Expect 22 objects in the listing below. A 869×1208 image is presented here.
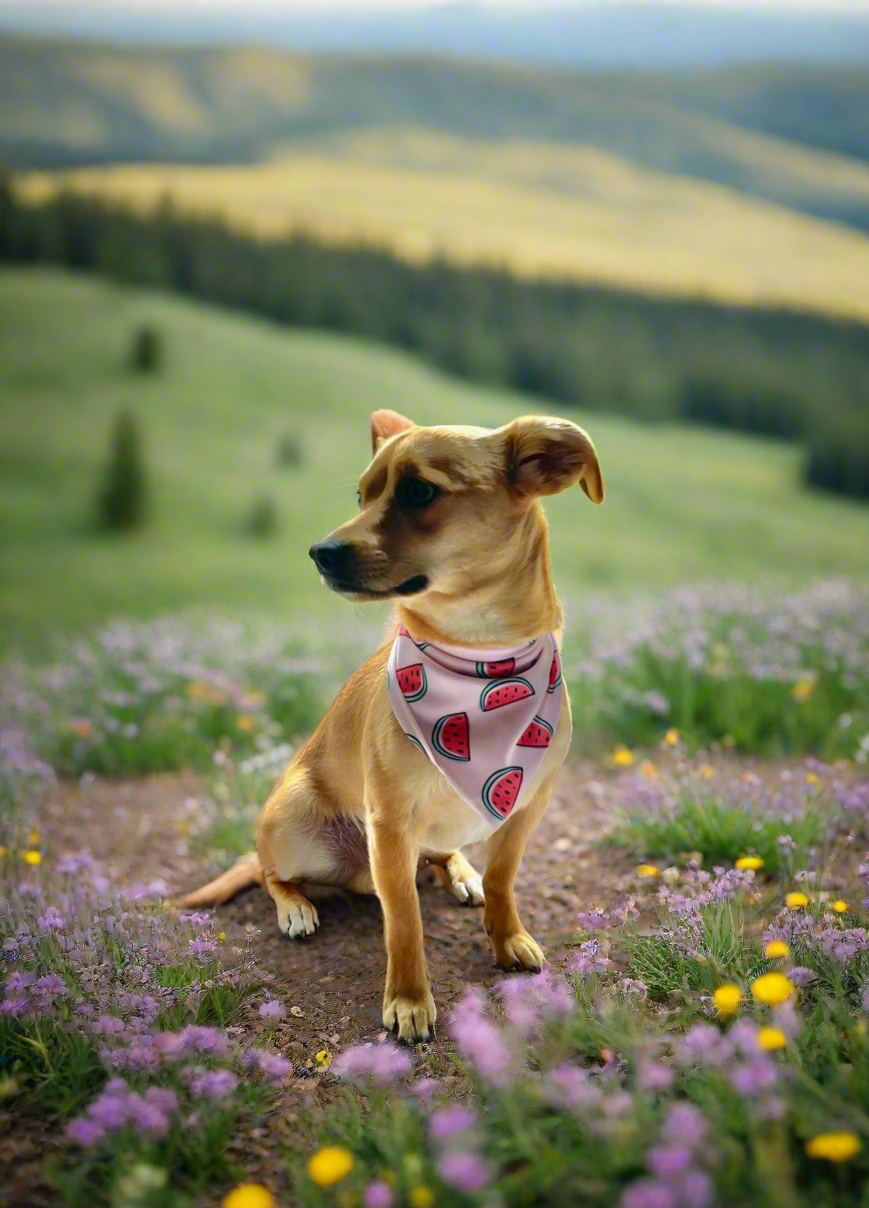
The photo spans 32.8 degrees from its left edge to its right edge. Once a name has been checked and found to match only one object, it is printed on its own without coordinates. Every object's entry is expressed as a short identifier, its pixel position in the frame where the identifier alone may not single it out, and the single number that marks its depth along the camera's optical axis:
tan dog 1.01
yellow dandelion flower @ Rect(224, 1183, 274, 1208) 0.75
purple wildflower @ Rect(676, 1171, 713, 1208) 0.72
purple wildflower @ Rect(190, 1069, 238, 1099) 0.87
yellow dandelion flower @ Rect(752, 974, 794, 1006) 0.80
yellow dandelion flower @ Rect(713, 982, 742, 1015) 0.84
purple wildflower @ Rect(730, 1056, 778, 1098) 0.76
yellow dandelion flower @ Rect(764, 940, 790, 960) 0.90
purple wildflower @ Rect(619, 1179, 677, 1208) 0.72
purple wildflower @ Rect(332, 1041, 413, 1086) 0.83
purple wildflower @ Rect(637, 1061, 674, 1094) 0.76
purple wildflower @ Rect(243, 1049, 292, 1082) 0.90
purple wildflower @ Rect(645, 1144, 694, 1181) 0.73
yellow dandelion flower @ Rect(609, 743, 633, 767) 1.51
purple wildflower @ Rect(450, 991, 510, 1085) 0.78
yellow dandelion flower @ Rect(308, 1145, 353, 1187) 0.76
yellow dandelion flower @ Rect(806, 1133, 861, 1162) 0.75
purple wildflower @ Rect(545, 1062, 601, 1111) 0.78
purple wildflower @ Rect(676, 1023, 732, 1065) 0.79
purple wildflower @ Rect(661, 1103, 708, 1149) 0.75
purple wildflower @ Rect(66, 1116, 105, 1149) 0.80
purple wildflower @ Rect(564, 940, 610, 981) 1.00
